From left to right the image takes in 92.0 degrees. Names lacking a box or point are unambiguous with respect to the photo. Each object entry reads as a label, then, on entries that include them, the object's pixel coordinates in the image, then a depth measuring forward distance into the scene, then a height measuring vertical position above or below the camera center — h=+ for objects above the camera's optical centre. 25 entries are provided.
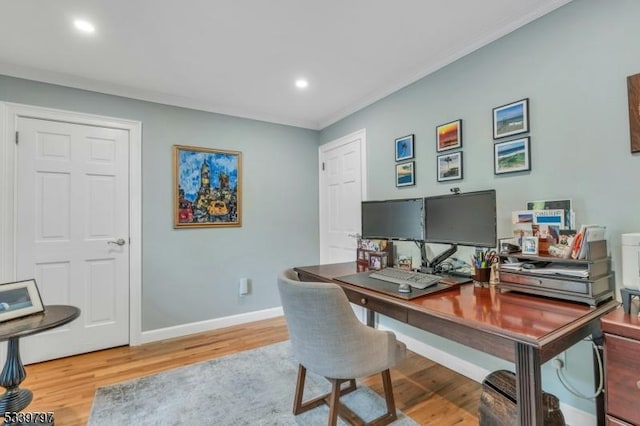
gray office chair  1.40 -0.57
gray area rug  1.77 -1.14
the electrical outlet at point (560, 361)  1.68 -0.81
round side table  1.58 -0.75
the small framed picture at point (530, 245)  1.58 -0.16
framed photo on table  1.66 -0.43
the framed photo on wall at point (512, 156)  1.85 +0.37
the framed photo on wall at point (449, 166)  2.25 +0.38
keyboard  1.70 -0.36
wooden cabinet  1.08 -0.56
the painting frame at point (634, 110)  1.44 +0.48
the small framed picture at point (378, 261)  2.40 -0.34
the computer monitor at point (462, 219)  1.72 -0.02
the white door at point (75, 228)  2.50 -0.05
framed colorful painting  3.07 +0.34
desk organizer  1.34 -0.31
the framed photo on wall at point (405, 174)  2.63 +0.37
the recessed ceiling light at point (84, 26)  1.88 +1.21
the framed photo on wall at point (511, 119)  1.86 +0.60
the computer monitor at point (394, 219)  2.19 -0.02
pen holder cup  1.77 -0.34
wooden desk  1.04 -0.41
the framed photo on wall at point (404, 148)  2.64 +0.60
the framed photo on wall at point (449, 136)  2.25 +0.60
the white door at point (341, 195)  3.28 +0.26
